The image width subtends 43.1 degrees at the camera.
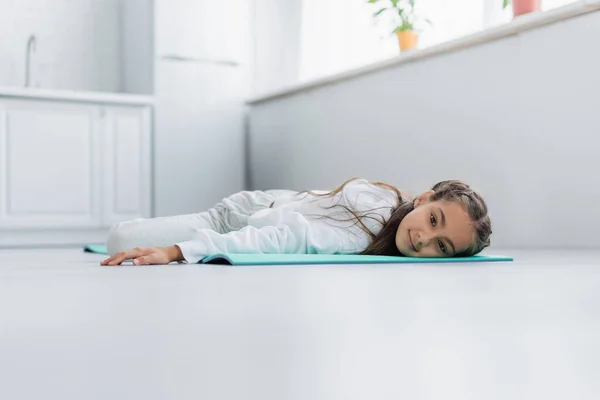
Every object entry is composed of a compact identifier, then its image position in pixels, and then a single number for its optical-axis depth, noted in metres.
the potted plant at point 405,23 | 3.67
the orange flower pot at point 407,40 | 3.66
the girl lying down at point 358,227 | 1.92
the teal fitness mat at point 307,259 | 1.82
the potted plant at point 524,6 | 2.89
